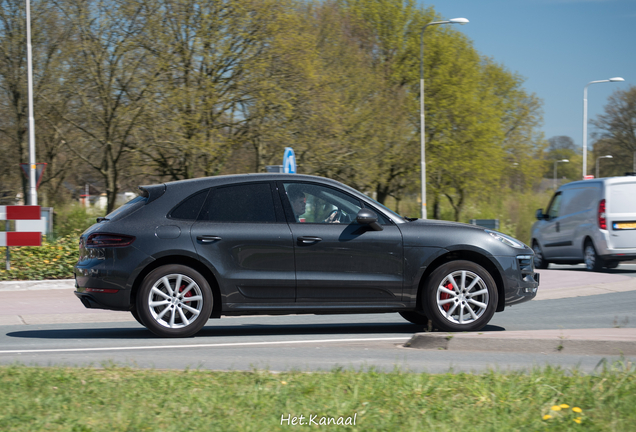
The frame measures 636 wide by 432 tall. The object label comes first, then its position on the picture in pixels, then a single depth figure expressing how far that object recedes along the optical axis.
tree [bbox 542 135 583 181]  111.16
